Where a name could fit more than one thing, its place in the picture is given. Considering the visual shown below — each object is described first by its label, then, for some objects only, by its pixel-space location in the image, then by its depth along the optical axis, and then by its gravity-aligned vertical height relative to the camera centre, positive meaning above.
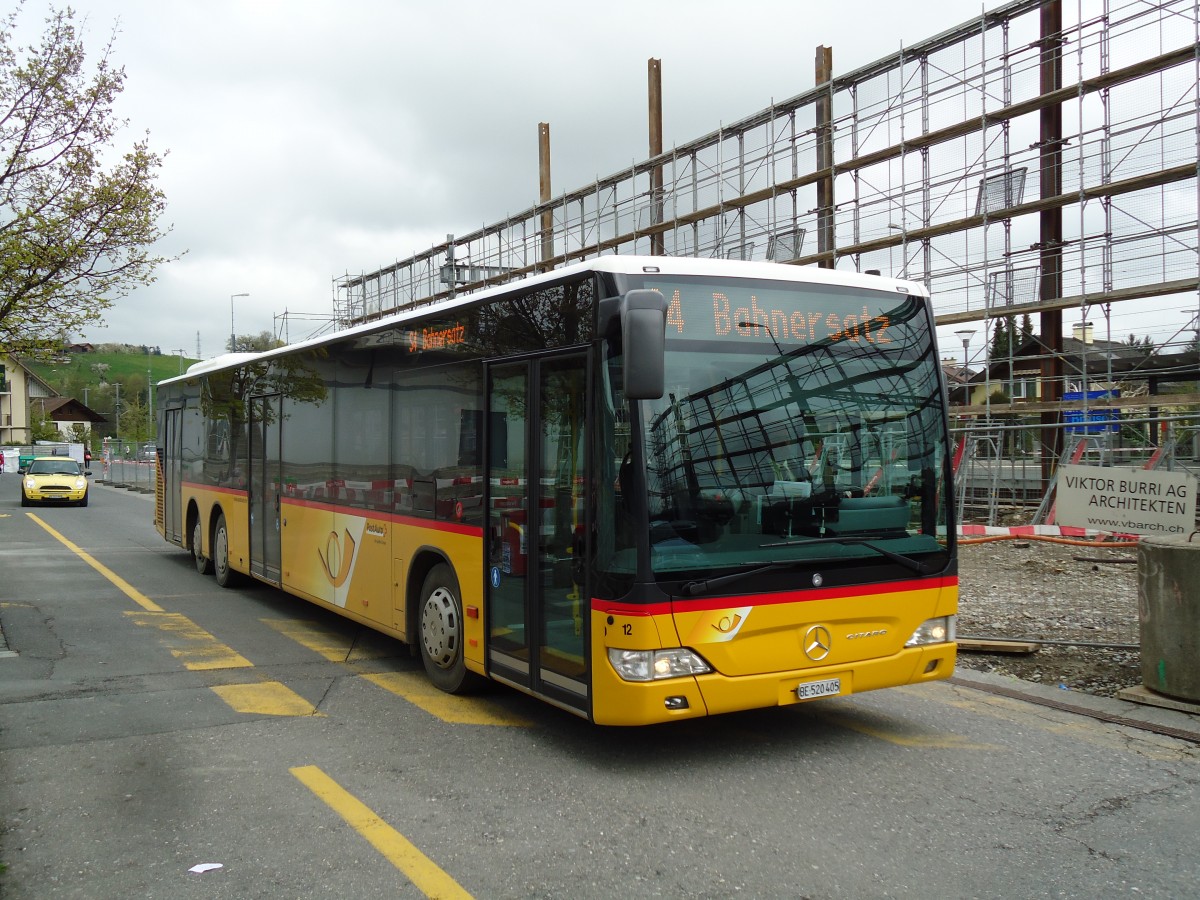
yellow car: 31.56 -0.89
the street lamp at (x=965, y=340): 22.91 +2.34
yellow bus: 5.32 -0.24
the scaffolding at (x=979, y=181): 20.14 +6.43
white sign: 7.94 -0.47
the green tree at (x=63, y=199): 11.22 +2.92
